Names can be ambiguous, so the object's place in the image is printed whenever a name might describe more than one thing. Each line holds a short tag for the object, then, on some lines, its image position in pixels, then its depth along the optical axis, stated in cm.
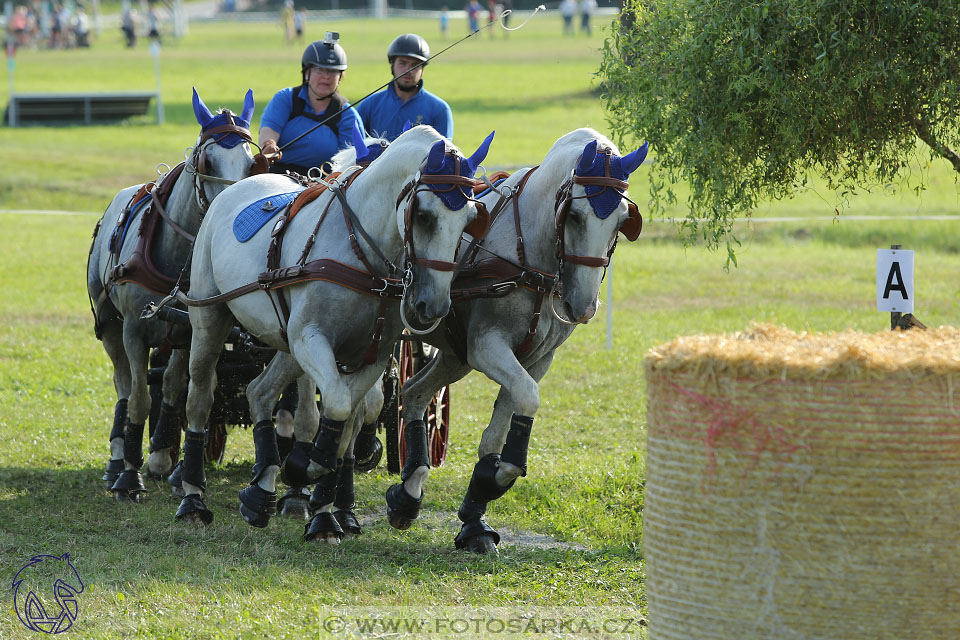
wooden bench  6197
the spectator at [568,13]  10694
